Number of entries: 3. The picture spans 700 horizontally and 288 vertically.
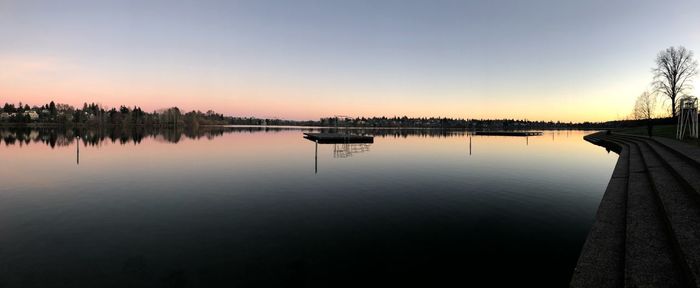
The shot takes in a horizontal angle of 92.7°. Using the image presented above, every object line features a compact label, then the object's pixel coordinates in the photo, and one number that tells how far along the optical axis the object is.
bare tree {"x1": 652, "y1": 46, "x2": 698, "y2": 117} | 62.34
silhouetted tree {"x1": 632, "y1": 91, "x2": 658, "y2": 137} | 101.69
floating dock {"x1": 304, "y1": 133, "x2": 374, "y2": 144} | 70.44
